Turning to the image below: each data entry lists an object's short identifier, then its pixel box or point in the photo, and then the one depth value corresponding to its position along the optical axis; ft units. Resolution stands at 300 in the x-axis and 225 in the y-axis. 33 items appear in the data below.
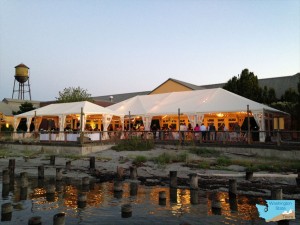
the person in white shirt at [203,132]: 66.52
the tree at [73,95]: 127.55
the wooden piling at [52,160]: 58.65
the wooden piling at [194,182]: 38.14
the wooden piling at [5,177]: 44.31
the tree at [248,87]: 98.99
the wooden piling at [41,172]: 48.55
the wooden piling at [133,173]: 45.65
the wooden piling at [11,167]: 51.55
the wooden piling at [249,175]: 41.07
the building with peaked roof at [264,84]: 116.26
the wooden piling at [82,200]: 33.01
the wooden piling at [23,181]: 41.50
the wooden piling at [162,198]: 33.98
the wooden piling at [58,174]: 45.83
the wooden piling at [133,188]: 38.61
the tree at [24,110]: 115.10
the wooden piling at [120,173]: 46.01
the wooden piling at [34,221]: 22.89
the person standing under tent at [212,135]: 64.27
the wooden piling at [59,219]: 22.76
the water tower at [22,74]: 156.66
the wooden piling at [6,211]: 27.94
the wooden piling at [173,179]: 40.27
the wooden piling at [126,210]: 29.01
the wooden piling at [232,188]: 35.47
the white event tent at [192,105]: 69.26
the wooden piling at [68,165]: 54.49
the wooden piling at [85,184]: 40.84
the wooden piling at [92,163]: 52.93
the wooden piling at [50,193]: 36.87
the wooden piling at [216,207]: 30.35
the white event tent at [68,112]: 75.66
